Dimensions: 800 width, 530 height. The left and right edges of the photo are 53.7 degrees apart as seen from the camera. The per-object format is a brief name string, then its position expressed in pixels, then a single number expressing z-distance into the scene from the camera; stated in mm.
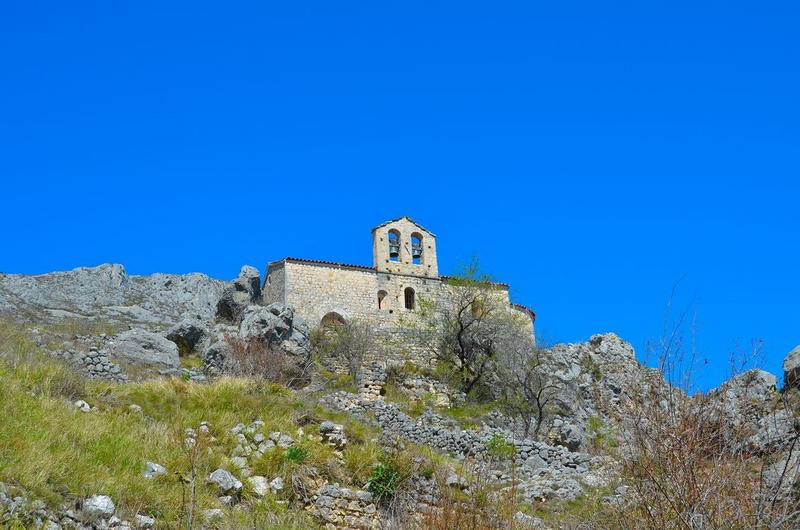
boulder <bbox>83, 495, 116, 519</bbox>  9359
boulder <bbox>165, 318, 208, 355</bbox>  26969
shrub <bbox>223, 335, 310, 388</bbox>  22875
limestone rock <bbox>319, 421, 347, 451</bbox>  13398
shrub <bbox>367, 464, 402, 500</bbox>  12039
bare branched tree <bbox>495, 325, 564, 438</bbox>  26078
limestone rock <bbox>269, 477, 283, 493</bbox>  11555
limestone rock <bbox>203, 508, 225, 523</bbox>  10133
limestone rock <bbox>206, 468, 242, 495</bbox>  11047
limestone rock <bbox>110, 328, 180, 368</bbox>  22562
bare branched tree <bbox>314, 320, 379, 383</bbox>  30698
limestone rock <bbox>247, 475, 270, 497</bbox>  11414
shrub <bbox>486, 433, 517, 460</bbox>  16808
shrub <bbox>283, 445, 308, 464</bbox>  12203
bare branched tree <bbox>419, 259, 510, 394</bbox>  30922
